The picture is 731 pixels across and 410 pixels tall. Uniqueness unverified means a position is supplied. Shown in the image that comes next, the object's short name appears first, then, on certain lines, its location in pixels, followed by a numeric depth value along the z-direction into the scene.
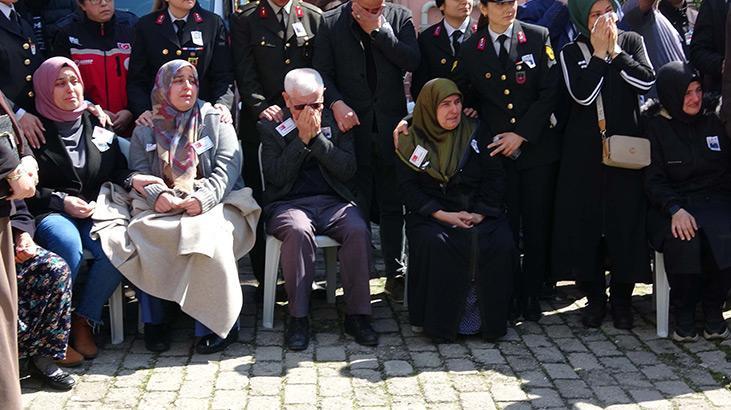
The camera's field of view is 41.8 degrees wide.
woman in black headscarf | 5.08
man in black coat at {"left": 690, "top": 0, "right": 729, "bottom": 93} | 5.55
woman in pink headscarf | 4.99
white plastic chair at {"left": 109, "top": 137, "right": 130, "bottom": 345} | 5.18
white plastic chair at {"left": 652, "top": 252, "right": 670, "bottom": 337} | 5.23
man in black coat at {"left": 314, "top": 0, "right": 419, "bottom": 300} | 5.51
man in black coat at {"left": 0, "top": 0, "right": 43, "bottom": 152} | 5.34
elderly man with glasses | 5.24
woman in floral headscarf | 5.02
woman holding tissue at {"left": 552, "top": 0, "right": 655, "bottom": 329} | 5.16
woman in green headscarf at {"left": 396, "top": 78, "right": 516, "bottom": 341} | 5.16
